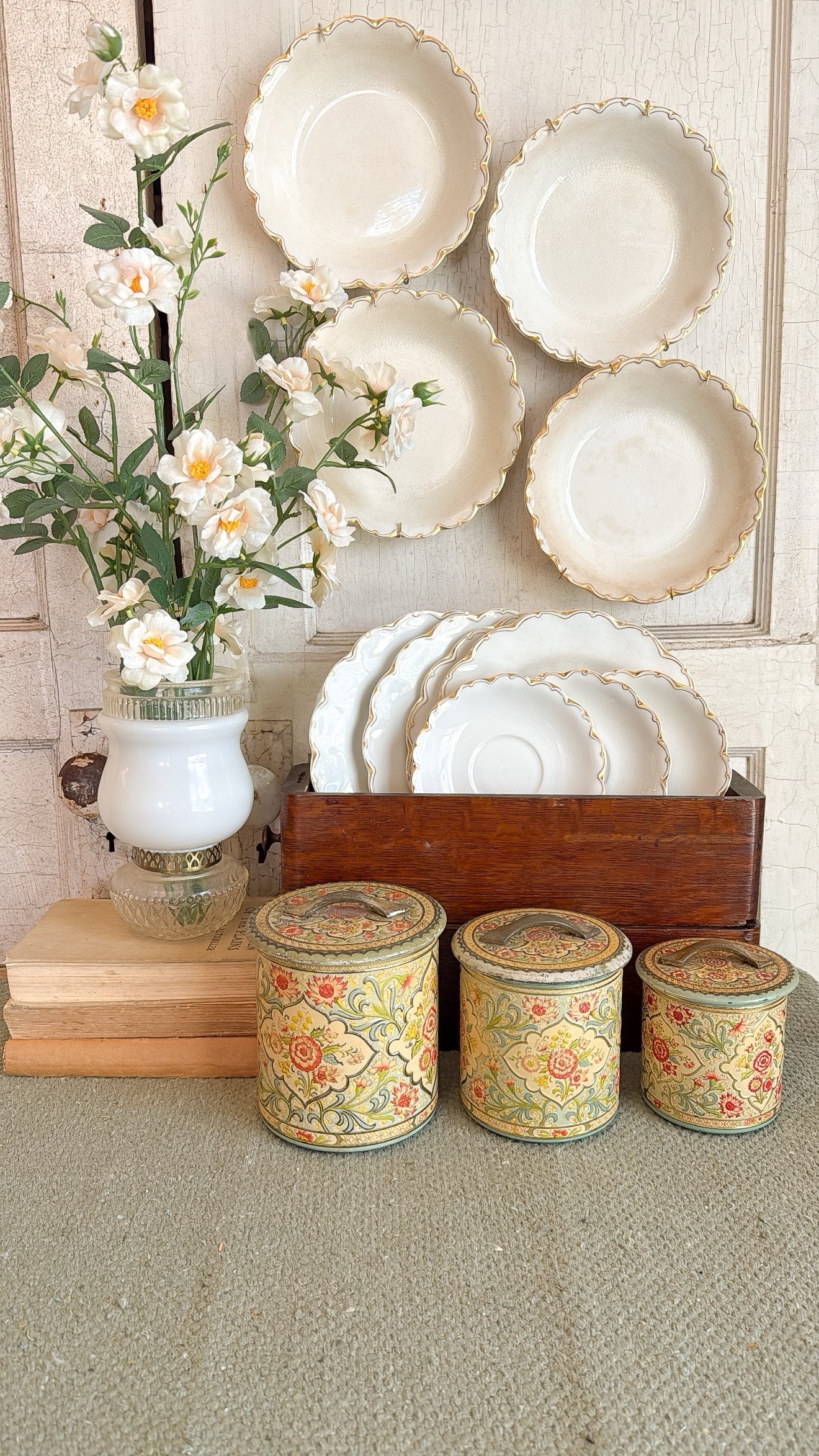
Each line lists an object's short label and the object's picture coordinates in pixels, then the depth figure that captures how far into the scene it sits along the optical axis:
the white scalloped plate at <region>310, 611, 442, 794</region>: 1.06
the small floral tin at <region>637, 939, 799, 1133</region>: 0.84
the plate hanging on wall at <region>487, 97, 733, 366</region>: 1.10
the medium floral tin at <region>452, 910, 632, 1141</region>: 0.83
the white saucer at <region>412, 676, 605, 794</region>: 1.03
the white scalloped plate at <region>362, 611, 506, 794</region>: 1.06
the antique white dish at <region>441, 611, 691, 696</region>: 1.08
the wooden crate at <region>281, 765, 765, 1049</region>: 0.97
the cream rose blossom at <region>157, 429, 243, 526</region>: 0.85
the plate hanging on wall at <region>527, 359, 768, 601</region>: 1.14
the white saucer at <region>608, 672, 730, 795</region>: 1.06
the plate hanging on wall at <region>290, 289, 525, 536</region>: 1.12
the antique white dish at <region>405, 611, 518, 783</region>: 1.06
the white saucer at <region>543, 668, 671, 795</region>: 1.04
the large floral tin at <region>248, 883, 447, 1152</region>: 0.82
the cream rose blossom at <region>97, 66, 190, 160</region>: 0.81
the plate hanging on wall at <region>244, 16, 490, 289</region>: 1.08
